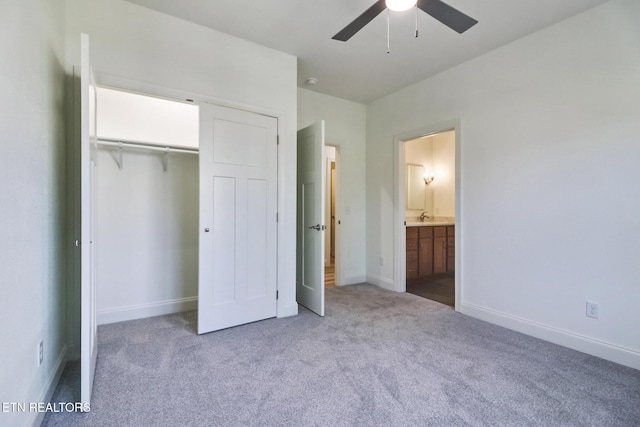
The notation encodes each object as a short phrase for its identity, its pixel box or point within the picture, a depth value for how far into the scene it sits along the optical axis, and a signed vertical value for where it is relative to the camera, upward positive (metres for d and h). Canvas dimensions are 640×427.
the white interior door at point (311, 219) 3.05 -0.08
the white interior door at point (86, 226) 1.57 -0.08
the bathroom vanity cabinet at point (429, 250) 4.25 -0.59
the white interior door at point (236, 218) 2.60 -0.06
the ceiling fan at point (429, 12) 1.66 +1.17
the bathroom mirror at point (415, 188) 5.20 +0.43
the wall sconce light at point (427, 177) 5.43 +0.64
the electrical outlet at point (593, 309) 2.29 -0.77
